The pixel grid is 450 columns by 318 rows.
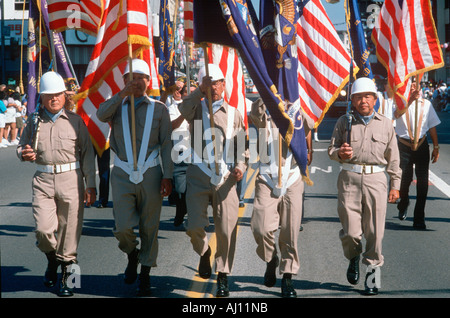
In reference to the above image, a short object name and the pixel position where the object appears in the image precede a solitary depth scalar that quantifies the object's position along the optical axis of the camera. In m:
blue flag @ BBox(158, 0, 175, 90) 9.17
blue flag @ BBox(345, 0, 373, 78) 8.18
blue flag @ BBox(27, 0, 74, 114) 8.95
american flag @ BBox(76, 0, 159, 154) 7.14
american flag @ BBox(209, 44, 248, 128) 7.91
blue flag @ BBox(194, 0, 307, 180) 6.29
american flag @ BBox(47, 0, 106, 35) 9.00
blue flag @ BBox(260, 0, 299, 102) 6.54
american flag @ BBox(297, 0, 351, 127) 8.35
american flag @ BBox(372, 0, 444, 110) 8.56
